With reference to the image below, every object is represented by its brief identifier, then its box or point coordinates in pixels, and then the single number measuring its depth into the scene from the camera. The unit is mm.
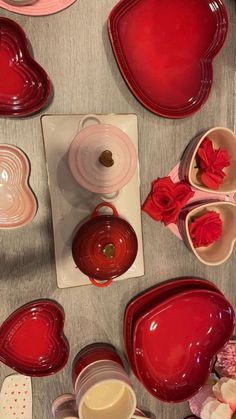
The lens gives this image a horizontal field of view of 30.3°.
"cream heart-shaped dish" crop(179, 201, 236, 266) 993
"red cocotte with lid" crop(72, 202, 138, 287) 875
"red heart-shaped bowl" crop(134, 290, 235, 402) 1006
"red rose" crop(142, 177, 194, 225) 994
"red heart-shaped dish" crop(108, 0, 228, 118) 960
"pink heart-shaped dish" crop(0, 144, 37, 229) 882
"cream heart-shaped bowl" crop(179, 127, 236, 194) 980
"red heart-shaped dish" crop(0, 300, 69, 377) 918
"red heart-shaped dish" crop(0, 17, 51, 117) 865
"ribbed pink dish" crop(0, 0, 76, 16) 883
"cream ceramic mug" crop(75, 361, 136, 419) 871
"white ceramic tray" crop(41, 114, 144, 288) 931
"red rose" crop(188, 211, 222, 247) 1002
